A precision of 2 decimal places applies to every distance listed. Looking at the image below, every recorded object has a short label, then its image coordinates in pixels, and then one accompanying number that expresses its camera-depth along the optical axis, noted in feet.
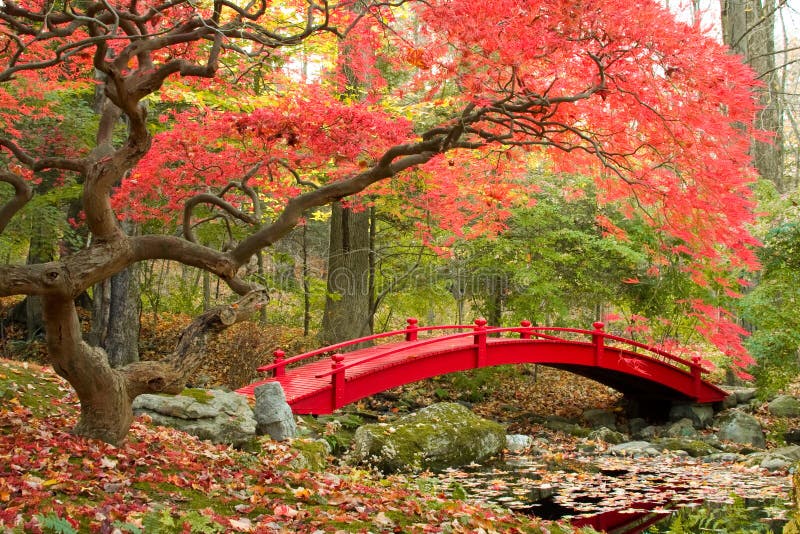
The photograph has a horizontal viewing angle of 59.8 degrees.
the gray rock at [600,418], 45.88
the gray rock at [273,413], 24.98
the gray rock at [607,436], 39.83
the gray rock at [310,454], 22.40
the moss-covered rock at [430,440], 29.89
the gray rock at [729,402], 47.80
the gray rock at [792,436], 39.70
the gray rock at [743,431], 39.88
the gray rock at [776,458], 31.35
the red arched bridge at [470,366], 31.86
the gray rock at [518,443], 35.81
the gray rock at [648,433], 43.00
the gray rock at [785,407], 44.07
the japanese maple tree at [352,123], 16.84
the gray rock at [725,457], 34.48
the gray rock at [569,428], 41.89
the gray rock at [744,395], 48.16
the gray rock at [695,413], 45.68
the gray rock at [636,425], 45.33
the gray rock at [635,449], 35.99
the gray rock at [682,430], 42.55
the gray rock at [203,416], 23.02
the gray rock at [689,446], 36.45
